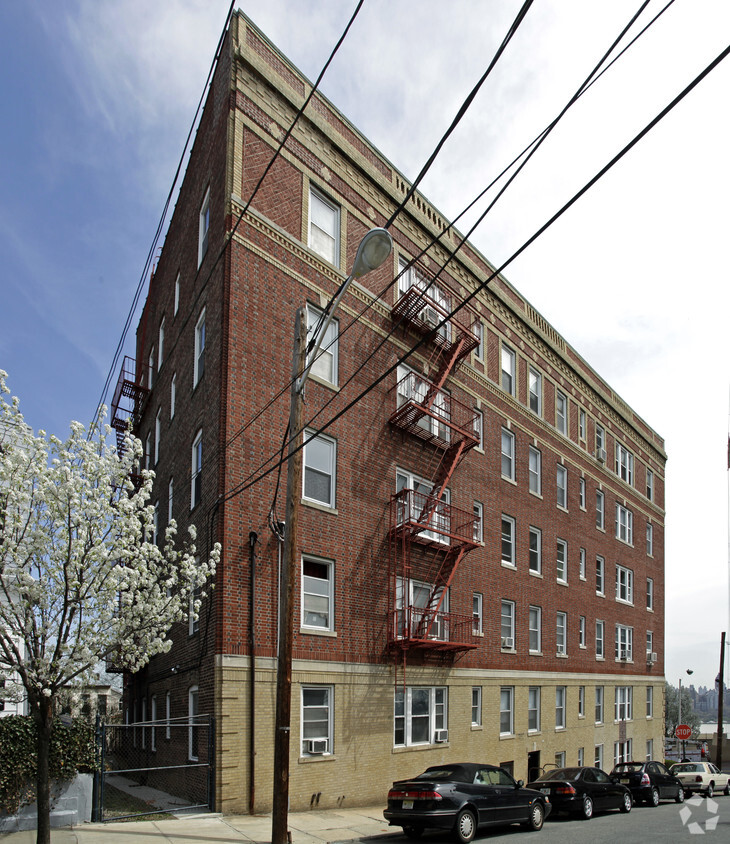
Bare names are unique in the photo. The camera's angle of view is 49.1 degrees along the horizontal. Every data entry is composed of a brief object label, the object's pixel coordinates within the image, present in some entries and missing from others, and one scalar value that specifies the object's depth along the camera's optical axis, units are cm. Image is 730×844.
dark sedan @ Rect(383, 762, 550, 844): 1433
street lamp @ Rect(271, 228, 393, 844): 1230
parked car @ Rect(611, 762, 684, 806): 2403
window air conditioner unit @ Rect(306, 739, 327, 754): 1745
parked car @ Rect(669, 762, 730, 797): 2905
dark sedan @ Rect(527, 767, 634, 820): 1944
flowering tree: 1041
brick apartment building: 1756
